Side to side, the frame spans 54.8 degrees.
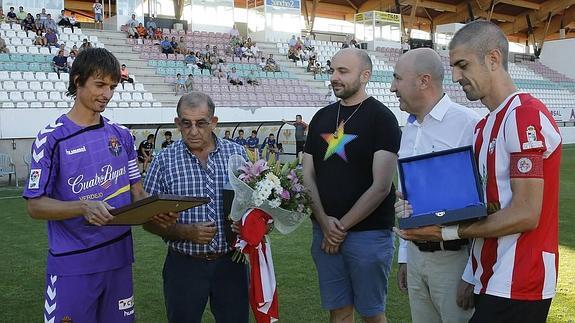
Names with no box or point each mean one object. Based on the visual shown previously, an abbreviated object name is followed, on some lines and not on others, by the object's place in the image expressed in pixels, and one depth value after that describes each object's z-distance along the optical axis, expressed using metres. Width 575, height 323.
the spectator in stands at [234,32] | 28.48
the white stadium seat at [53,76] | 17.23
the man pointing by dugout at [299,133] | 17.70
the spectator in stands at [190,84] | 20.89
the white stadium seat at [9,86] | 16.02
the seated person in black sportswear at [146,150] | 14.40
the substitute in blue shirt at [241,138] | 17.26
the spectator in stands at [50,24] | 20.64
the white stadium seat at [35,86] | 16.44
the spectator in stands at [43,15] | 21.10
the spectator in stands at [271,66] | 25.86
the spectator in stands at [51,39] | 19.69
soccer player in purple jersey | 2.61
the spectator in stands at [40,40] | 19.45
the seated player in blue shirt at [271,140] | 17.85
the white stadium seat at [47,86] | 16.67
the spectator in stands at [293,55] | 28.44
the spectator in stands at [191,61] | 22.69
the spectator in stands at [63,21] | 22.45
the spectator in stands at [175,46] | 23.95
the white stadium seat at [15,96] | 15.57
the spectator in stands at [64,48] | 18.58
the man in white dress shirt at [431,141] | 2.72
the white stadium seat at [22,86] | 16.23
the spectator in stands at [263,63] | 25.86
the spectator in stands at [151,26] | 25.14
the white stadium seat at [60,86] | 16.94
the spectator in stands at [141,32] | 24.39
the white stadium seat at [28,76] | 16.88
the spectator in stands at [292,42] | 30.12
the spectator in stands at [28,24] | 20.31
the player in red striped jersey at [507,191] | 2.05
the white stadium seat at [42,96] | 16.05
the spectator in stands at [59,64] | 17.77
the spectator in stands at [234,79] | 22.78
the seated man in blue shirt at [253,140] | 17.38
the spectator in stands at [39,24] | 20.44
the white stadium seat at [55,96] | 16.29
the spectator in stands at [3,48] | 17.89
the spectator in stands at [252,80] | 23.66
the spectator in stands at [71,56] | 18.65
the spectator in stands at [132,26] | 24.03
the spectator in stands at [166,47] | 23.67
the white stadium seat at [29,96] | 15.83
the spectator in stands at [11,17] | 20.57
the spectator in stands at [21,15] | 20.89
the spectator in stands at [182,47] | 24.06
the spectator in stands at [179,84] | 20.91
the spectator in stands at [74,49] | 19.07
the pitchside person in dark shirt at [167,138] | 14.85
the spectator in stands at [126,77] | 18.78
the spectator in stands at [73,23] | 22.77
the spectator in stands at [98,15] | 24.89
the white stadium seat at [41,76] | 17.02
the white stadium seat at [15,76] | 16.60
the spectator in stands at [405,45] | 36.21
